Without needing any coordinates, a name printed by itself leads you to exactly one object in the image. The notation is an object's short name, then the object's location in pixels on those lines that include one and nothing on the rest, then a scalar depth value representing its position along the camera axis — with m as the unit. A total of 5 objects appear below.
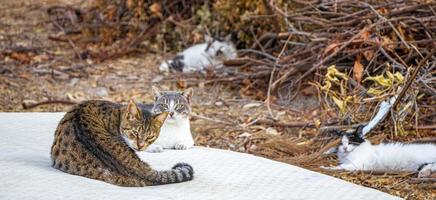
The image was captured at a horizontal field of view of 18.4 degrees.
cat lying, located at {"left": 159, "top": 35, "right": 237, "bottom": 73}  12.50
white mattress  6.26
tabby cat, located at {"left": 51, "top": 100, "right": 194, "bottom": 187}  6.63
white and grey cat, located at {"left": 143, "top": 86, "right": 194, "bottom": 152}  8.38
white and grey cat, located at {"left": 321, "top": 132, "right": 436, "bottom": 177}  8.24
